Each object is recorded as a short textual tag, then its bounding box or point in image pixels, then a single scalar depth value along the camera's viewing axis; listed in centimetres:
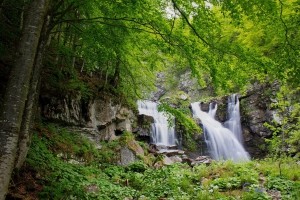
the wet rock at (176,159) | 1444
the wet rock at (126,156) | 1100
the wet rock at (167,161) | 1305
